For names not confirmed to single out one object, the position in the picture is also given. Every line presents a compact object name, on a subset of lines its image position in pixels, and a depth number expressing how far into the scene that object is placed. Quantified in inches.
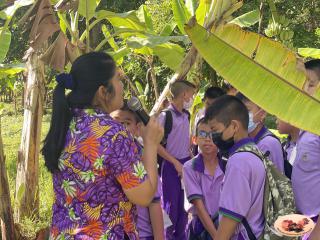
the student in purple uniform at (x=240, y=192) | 76.2
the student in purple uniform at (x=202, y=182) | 102.6
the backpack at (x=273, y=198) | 77.5
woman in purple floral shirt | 68.2
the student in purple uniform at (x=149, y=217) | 89.8
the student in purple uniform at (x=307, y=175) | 85.7
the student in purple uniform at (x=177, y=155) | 146.6
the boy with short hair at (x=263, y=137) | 99.7
